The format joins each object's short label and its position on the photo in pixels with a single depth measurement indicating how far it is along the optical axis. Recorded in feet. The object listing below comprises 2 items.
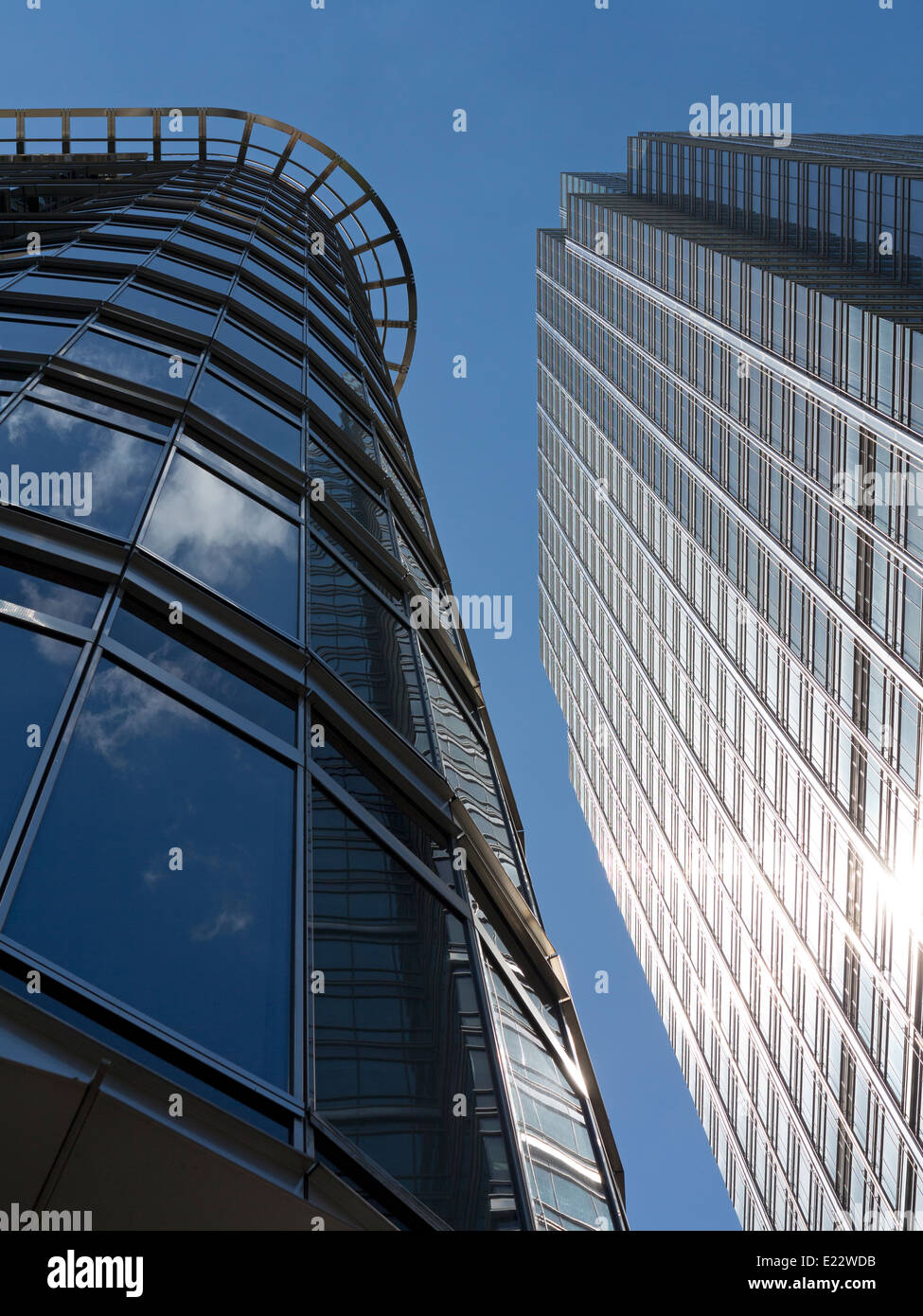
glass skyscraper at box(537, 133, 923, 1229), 163.94
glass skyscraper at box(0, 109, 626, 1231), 12.78
